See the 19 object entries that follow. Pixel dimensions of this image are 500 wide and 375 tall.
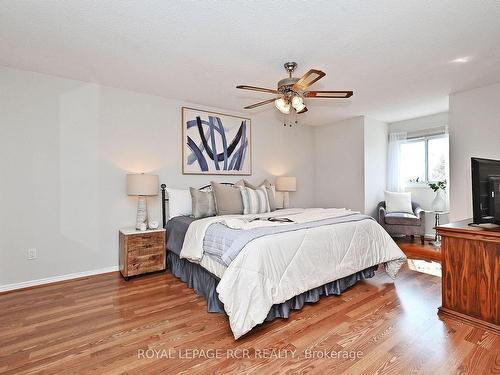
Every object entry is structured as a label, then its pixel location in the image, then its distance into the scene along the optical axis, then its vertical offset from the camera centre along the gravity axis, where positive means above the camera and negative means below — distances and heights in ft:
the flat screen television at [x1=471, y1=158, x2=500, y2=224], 6.91 -0.26
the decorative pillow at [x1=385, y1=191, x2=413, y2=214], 16.06 -1.04
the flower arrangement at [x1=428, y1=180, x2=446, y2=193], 15.24 -0.05
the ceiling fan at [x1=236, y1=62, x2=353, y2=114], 8.02 +3.02
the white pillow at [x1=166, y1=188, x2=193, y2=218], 11.84 -0.72
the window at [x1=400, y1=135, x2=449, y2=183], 16.07 +1.68
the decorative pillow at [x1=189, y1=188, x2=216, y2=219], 11.38 -0.74
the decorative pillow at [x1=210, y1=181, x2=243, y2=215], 11.42 -0.59
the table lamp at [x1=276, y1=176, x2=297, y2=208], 15.67 +0.08
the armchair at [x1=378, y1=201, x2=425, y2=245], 14.93 -2.14
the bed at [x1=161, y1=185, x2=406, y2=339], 6.54 -2.22
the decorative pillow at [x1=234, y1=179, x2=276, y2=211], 13.03 -0.16
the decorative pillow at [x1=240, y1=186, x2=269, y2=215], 11.82 -0.66
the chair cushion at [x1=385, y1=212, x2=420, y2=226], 14.94 -1.94
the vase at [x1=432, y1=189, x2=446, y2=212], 14.97 -1.03
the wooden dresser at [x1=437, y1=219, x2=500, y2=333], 6.59 -2.38
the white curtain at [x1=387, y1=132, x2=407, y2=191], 17.31 +1.54
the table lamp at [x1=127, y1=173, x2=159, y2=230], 10.74 -0.03
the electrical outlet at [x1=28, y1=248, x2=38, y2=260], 9.75 -2.45
